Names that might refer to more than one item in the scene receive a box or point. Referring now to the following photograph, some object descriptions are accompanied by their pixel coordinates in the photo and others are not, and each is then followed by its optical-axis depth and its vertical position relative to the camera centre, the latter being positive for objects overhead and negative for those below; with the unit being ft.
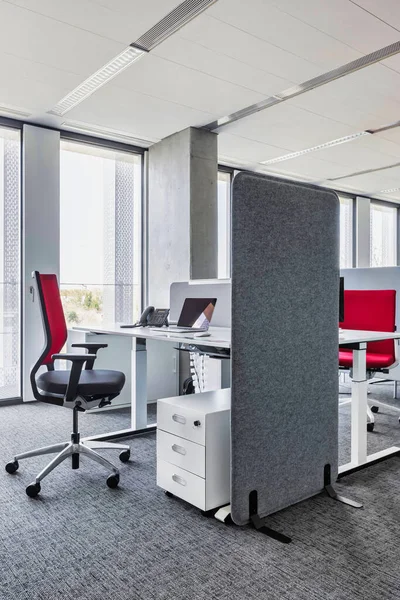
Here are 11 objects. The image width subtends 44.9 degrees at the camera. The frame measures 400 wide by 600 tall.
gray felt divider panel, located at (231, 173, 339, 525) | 5.50 -0.54
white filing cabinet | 5.88 -1.94
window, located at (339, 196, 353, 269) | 21.80 +2.95
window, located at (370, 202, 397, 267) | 23.56 +3.10
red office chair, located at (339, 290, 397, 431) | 9.72 -0.53
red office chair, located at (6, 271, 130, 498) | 6.86 -1.29
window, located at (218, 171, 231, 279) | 17.16 +2.52
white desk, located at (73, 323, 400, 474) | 6.86 -0.88
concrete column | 13.75 +2.55
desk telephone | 9.52 -0.44
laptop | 8.54 -0.34
